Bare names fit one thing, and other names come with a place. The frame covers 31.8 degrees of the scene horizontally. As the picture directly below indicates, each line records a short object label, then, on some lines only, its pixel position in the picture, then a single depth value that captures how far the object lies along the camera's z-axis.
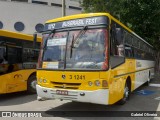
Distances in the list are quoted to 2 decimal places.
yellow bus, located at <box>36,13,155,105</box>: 7.65
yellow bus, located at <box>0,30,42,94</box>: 10.54
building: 42.50
